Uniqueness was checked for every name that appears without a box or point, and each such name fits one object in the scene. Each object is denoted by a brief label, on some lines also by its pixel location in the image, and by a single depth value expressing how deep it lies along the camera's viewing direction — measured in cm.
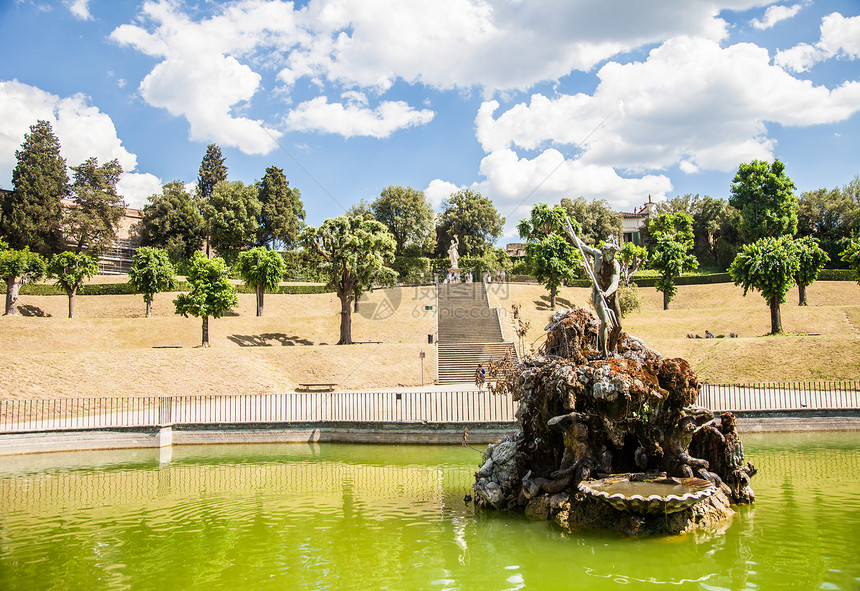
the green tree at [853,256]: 3568
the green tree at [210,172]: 8925
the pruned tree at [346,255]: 4062
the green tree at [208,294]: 3878
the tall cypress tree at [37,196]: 5825
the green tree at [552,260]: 5306
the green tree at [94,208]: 6156
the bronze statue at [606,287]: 1262
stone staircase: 3628
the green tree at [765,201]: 6231
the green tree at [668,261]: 5272
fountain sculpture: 1112
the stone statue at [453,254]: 5547
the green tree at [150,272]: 4722
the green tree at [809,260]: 4138
